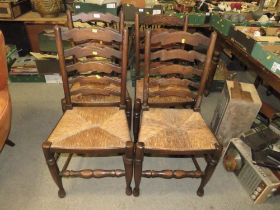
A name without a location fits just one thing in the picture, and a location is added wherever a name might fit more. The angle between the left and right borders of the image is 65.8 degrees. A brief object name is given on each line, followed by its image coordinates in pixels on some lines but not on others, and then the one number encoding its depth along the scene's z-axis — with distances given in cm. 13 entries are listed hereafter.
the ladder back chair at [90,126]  118
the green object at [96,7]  215
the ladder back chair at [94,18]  148
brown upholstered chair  135
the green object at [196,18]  212
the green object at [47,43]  237
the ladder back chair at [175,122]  120
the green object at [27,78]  248
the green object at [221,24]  183
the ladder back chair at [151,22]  163
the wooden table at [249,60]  136
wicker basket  235
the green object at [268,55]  131
